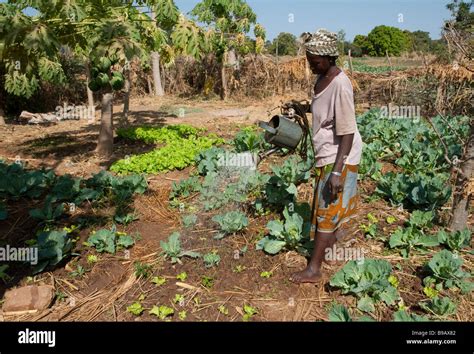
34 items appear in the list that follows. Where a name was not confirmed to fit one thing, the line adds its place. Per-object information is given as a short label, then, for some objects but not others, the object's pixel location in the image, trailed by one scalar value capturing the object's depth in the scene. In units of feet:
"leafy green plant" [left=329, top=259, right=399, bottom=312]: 8.56
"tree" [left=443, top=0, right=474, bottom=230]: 10.43
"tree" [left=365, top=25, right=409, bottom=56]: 151.23
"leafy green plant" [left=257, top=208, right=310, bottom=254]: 10.60
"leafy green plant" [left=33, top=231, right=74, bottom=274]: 10.19
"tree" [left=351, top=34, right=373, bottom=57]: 152.74
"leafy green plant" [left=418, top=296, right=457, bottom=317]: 8.04
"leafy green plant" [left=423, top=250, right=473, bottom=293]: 8.80
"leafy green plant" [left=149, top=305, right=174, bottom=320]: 8.76
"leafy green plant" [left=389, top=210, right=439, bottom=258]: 10.47
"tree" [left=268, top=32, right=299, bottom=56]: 134.37
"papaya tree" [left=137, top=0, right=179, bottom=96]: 15.33
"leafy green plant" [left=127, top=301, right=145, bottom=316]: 8.82
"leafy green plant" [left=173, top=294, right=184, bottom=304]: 9.11
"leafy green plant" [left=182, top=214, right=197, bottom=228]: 12.26
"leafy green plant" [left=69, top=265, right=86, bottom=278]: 10.34
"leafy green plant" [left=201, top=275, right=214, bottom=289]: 9.75
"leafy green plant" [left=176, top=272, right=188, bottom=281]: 9.95
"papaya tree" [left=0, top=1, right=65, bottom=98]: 10.44
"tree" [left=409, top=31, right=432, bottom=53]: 182.25
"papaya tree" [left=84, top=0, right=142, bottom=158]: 12.21
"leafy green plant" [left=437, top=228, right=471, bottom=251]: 10.19
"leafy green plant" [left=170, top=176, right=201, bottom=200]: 14.85
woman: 8.02
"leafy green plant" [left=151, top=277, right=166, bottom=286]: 9.88
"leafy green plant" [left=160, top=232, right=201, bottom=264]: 10.57
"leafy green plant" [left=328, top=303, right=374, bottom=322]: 7.81
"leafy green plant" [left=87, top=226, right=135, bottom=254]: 10.98
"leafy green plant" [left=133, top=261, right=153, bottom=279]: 10.18
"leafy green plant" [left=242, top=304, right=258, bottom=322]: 8.64
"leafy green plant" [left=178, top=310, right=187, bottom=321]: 8.76
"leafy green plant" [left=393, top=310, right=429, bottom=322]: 7.69
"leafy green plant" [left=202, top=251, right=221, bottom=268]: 10.22
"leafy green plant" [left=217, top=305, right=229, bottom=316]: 8.87
